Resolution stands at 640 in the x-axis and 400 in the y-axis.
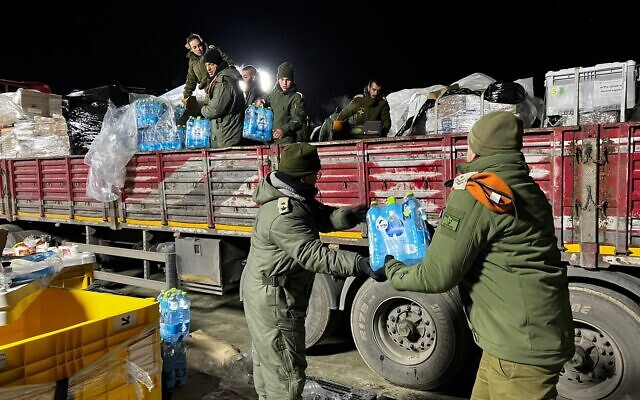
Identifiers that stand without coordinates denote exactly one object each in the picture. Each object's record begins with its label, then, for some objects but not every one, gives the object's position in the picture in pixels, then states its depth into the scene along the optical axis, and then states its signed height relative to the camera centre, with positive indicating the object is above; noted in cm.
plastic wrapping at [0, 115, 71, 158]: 771 +70
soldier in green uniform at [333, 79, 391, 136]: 691 +91
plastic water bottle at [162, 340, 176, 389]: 409 -154
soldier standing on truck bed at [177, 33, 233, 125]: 673 +146
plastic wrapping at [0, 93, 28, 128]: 869 +122
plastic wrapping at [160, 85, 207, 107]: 755 +132
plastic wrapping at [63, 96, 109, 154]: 767 +98
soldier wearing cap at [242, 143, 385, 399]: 284 -59
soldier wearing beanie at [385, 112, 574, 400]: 199 -39
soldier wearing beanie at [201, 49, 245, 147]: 602 +87
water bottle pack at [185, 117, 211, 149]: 634 +58
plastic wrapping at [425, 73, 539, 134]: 466 +61
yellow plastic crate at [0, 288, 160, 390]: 190 -69
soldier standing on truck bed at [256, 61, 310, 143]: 615 +83
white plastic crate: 399 +62
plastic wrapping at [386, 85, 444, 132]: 800 +119
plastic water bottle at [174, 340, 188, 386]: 417 -157
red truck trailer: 340 -50
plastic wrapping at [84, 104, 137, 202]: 644 +38
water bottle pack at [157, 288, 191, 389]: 413 -137
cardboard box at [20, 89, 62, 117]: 878 +143
